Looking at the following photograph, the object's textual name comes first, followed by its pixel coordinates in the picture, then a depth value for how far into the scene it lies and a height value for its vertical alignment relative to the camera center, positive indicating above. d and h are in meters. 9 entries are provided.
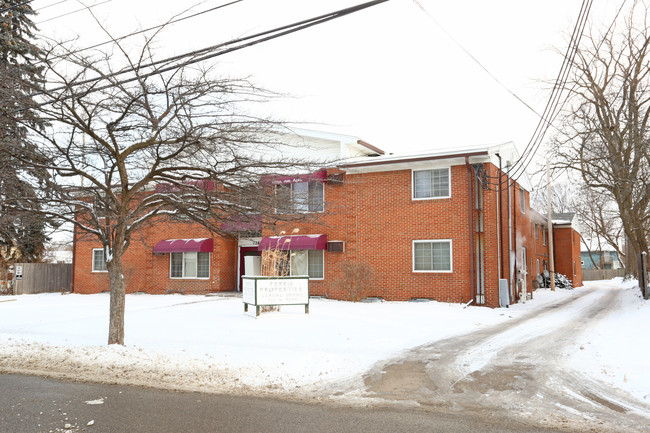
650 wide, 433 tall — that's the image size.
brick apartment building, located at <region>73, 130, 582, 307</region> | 19.56 +0.86
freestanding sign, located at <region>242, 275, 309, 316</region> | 14.95 -0.96
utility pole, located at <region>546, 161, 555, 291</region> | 31.86 -0.03
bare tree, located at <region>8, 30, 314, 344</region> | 8.96 +1.82
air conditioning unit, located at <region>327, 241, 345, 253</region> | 21.62 +0.46
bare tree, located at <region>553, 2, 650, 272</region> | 17.66 +4.42
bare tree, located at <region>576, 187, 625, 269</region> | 47.43 +3.09
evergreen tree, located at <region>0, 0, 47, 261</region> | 8.70 +1.87
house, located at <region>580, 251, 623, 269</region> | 85.75 -0.63
